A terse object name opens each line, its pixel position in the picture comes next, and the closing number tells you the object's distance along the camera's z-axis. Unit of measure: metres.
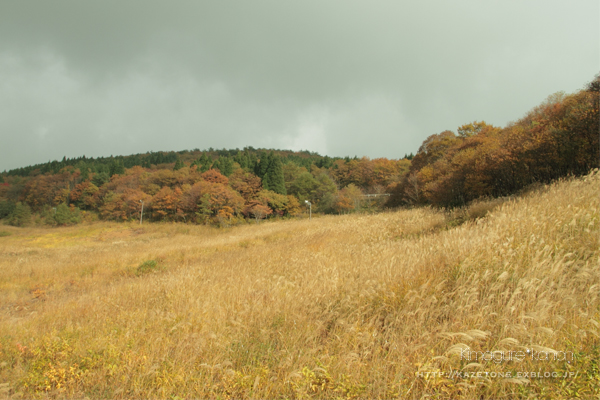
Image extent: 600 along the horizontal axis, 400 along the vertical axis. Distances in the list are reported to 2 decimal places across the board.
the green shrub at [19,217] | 68.49
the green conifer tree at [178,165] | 83.50
